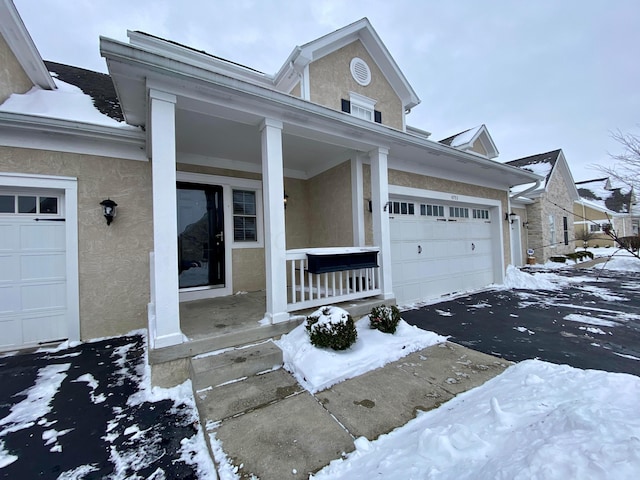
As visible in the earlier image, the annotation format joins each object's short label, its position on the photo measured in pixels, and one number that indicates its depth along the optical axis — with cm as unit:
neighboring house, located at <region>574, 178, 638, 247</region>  1638
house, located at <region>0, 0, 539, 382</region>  289
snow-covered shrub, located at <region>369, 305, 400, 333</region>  332
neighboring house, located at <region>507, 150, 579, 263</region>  1121
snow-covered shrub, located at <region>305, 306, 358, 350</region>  279
